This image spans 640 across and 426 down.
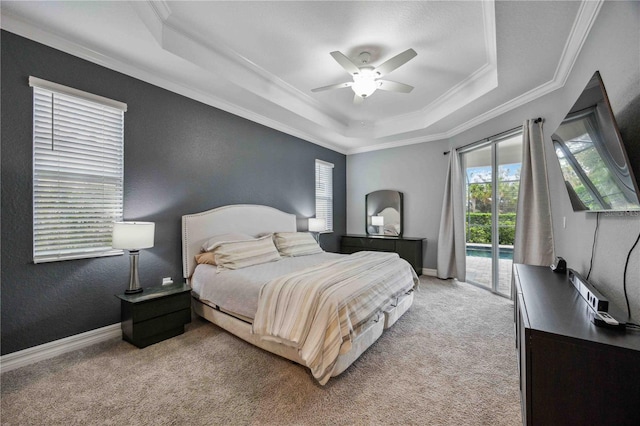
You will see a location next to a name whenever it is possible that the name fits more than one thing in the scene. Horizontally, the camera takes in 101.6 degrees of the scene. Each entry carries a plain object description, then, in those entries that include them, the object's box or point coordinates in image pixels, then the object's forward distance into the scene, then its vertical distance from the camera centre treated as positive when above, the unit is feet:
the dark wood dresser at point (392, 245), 16.15 -2.06
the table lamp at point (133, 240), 7.82 -0.82
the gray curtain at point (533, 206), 10.06 +0.34
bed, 6.30 -2.32
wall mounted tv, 4.17 +1.13
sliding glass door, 12.48 +0.34
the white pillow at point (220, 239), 10.38 -1.10
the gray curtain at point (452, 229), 14.80 -0.82
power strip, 4.18 -1.47
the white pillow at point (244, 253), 9.56 -1.57
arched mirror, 18.13 +0.09
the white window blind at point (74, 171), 7.33 +1.25
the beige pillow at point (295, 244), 12.46 -1.51
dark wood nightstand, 7.85 -3.20
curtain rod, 10.32 +3.83
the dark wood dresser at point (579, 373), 3.36 -2.15
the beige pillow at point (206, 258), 9.85 -1.73
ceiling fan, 8.14 +4.82
